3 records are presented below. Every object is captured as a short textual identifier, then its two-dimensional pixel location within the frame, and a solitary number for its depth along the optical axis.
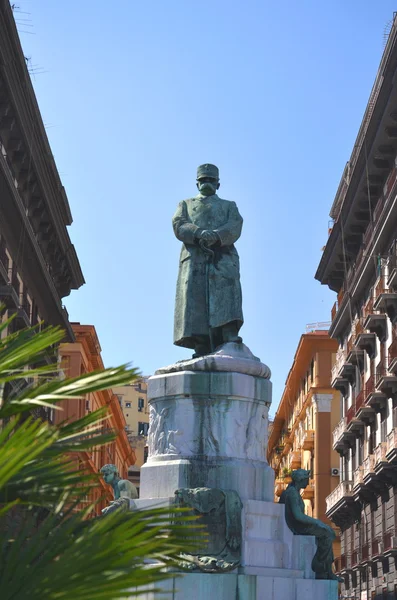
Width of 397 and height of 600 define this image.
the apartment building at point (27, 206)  39.66
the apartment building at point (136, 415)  124.19
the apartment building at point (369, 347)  44.06
